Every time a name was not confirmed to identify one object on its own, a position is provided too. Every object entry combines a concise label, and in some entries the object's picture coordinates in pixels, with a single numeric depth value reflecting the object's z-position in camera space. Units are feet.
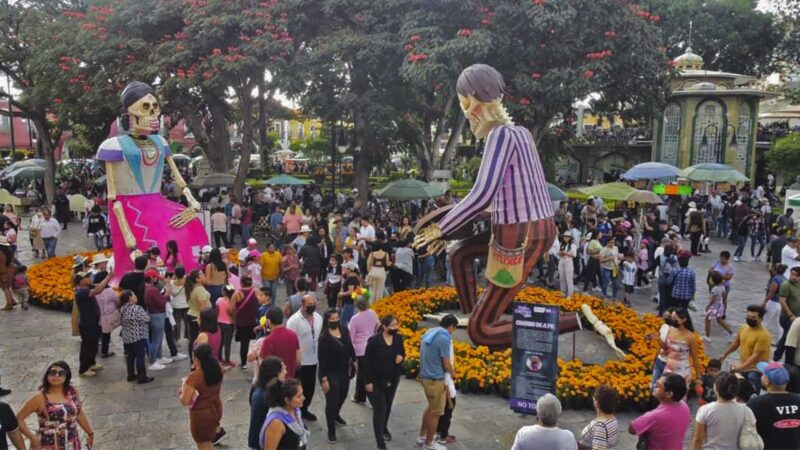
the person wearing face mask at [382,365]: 20.36
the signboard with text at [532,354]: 22.97
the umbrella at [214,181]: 63.72
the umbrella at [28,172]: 79.82
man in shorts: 20.04
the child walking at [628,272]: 41.34
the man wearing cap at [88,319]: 26.08
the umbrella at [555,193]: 51.98
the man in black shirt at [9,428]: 15.62
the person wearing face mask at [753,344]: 21.52
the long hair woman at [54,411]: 16.12
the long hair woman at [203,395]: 17.17
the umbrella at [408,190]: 55.93
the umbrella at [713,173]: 63.16
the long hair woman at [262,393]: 16.12
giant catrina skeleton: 36.24
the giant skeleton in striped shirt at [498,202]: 28.14
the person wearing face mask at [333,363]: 20.95
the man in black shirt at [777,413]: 15.75
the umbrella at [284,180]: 63.05
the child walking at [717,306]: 32.70
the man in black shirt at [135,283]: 27.07
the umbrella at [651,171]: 56.59
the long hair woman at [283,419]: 14.44
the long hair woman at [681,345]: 21.74
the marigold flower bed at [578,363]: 24.76
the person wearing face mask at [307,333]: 22.15
